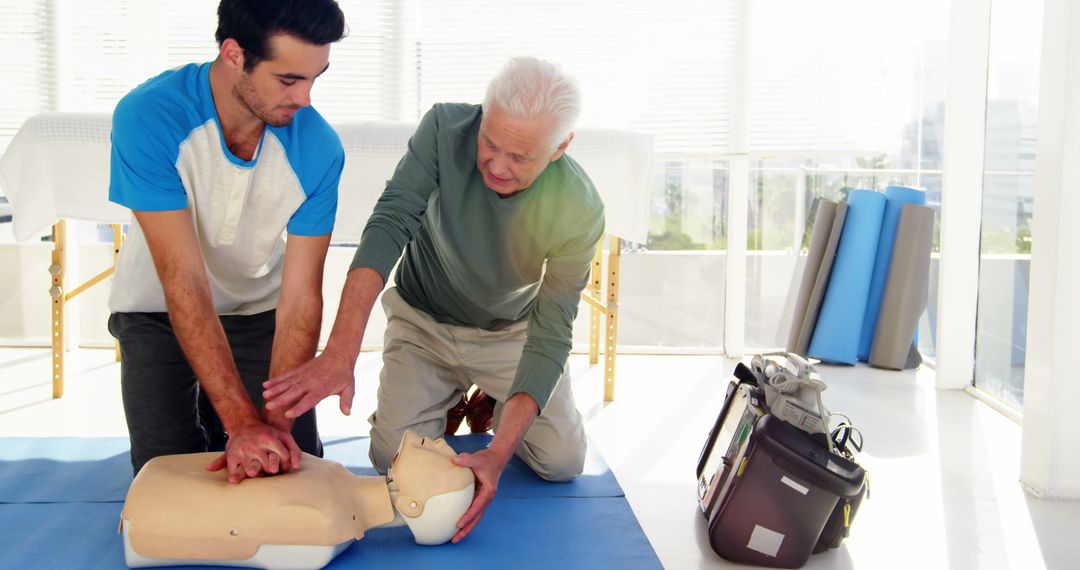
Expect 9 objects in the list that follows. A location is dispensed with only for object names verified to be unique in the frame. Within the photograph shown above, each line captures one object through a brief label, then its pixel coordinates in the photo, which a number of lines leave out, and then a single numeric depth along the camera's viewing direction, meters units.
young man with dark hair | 1.69
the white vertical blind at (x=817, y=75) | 3.99
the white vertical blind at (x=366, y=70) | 4.23
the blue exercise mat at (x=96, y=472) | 2.00
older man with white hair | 1.77
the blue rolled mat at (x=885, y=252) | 3.93
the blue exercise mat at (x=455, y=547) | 1.65
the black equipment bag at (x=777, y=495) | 1.84
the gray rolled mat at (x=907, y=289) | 3.81
